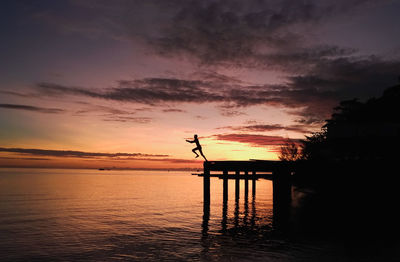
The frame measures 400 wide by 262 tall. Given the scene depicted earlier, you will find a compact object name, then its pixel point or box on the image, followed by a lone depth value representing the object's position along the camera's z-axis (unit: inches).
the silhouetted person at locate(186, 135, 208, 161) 900.6
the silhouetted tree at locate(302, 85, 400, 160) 789.8
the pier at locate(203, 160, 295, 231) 774.5
